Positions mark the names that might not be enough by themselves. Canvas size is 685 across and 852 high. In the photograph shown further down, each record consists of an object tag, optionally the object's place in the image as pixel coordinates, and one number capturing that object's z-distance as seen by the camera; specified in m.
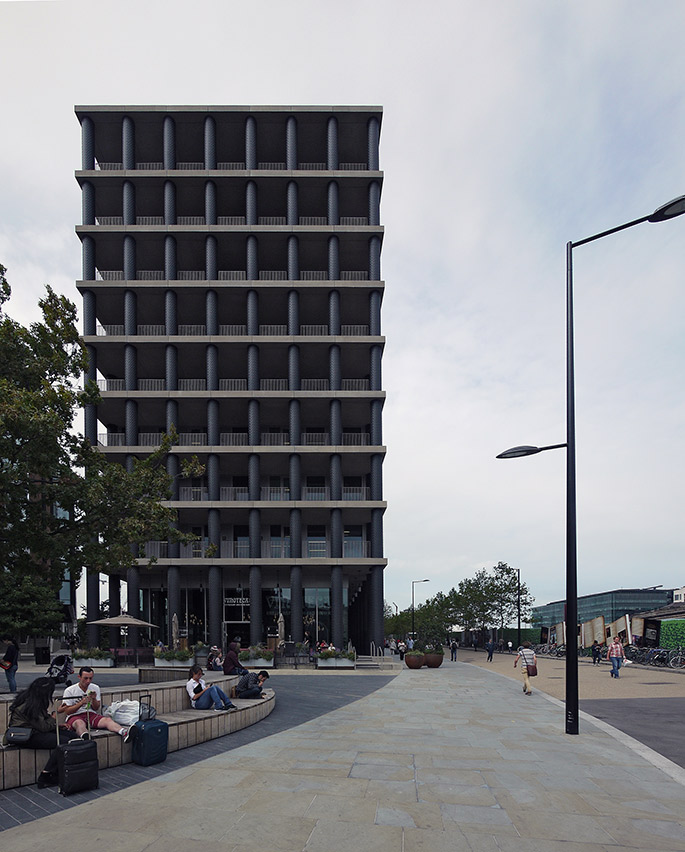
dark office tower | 40.31
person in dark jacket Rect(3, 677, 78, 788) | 8.22
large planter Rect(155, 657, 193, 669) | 32.06
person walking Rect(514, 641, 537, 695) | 20.12
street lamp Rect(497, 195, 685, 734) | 12.10
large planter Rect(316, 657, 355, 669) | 33.31
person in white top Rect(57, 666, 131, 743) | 9.12
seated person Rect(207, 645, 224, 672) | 23.43
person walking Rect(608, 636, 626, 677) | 27.09
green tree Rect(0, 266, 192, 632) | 14.27
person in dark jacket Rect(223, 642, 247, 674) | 17.11
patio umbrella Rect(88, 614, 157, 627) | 28.86
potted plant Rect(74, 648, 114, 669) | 34.23
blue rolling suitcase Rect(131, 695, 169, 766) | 9.50
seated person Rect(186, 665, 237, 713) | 13.14
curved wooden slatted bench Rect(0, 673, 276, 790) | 8.19
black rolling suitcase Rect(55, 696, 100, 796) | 7.97
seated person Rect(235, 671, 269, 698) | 15.29
